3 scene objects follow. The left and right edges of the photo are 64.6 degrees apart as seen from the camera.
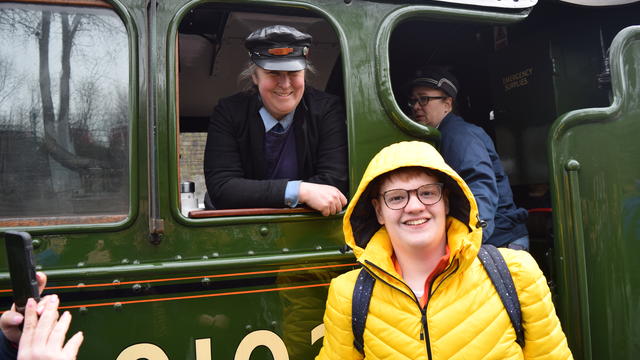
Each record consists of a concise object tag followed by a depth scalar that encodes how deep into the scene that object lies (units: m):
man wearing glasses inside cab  2.23
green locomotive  1.88
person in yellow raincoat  1.54
